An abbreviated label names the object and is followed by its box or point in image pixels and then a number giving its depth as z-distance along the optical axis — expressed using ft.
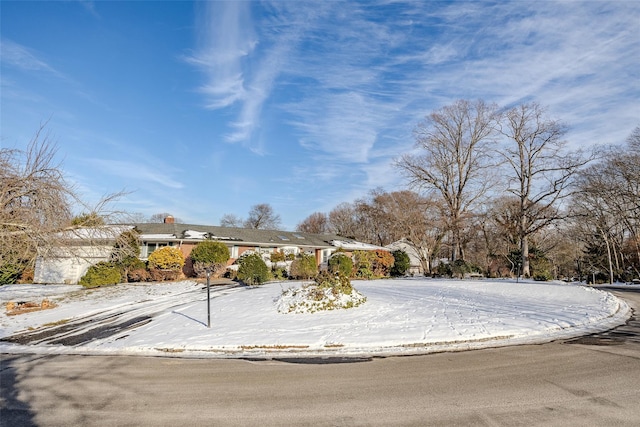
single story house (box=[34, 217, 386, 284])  42.04
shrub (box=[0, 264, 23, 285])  64.54
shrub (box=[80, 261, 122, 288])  60.44
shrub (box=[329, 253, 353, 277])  72.38
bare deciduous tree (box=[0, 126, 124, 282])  35.73
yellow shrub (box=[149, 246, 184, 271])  67.15
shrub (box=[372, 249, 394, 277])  89.02
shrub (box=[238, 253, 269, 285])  63.00
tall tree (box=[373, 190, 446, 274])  108.58
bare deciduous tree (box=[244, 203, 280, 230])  236.84
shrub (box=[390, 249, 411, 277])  94.17
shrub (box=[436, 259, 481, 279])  87.15
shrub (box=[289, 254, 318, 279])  70.85
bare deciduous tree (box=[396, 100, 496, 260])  112.57
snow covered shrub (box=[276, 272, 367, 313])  36.29
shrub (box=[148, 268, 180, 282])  67.44
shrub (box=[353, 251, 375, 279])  81.51
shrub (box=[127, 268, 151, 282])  66.90
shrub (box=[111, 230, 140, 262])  45.21
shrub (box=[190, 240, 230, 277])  69.62
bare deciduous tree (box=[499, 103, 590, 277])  91.91
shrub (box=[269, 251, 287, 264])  78.54
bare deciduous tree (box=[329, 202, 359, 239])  200.85
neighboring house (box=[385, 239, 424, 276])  140.26
